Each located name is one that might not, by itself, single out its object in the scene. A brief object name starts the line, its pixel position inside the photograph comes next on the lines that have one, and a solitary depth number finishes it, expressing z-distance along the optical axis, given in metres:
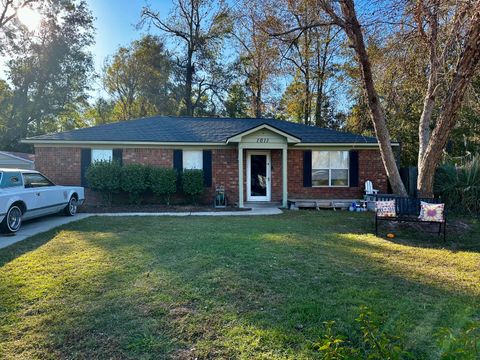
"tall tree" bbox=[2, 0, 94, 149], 28.45
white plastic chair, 13.23
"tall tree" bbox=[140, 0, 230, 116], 26.94
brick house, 13.02
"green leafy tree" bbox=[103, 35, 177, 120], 29.42
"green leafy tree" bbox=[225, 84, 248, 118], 28.89
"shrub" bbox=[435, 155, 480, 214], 11.01
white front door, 13.88
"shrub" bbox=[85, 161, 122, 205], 12.18
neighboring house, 20.84
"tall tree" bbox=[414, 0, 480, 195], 6.29
